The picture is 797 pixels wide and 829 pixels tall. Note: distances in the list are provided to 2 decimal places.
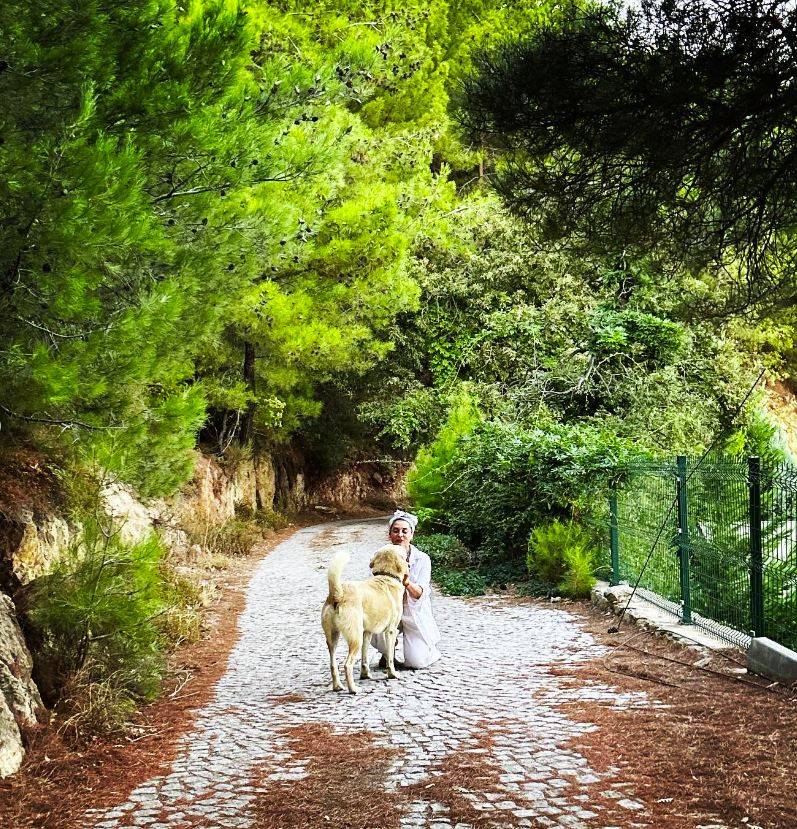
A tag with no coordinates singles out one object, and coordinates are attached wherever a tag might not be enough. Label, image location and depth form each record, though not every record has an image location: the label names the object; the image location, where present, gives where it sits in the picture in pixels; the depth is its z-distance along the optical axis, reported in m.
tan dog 6.30
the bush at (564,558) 10.59
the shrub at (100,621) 5.70
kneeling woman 7.25
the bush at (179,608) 8.55
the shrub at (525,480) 11.32
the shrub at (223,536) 15.19
